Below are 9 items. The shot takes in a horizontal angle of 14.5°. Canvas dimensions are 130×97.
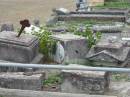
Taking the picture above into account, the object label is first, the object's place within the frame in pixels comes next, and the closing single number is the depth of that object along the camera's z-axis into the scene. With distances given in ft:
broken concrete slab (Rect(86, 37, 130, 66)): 25.71
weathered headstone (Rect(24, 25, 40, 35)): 29.81
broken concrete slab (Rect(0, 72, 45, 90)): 21.95
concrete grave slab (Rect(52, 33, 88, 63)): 26.64
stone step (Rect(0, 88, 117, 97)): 20.84
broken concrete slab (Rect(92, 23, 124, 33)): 35.56
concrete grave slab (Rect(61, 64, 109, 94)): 21.29
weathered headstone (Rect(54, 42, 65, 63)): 26.58
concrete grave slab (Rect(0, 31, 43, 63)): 25.10
